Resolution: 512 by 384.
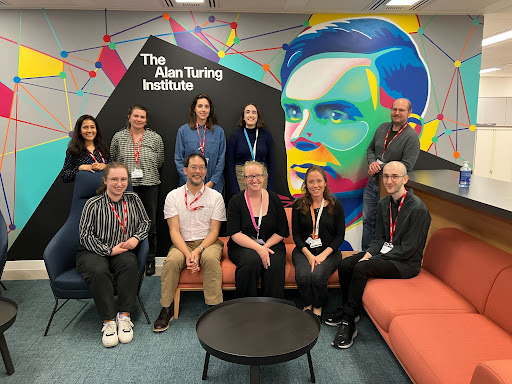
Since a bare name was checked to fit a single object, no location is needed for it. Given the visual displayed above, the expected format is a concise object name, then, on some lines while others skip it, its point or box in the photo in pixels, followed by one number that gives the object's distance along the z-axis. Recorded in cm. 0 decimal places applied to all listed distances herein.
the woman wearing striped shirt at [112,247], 289
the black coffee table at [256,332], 192
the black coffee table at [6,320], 222
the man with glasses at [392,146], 388
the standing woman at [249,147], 402
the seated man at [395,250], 280
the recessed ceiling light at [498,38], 568
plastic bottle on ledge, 303
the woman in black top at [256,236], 306
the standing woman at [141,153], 392
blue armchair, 295
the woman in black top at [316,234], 303
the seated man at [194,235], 308
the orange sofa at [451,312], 180
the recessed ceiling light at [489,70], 1024
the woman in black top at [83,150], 375
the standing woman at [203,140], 398
